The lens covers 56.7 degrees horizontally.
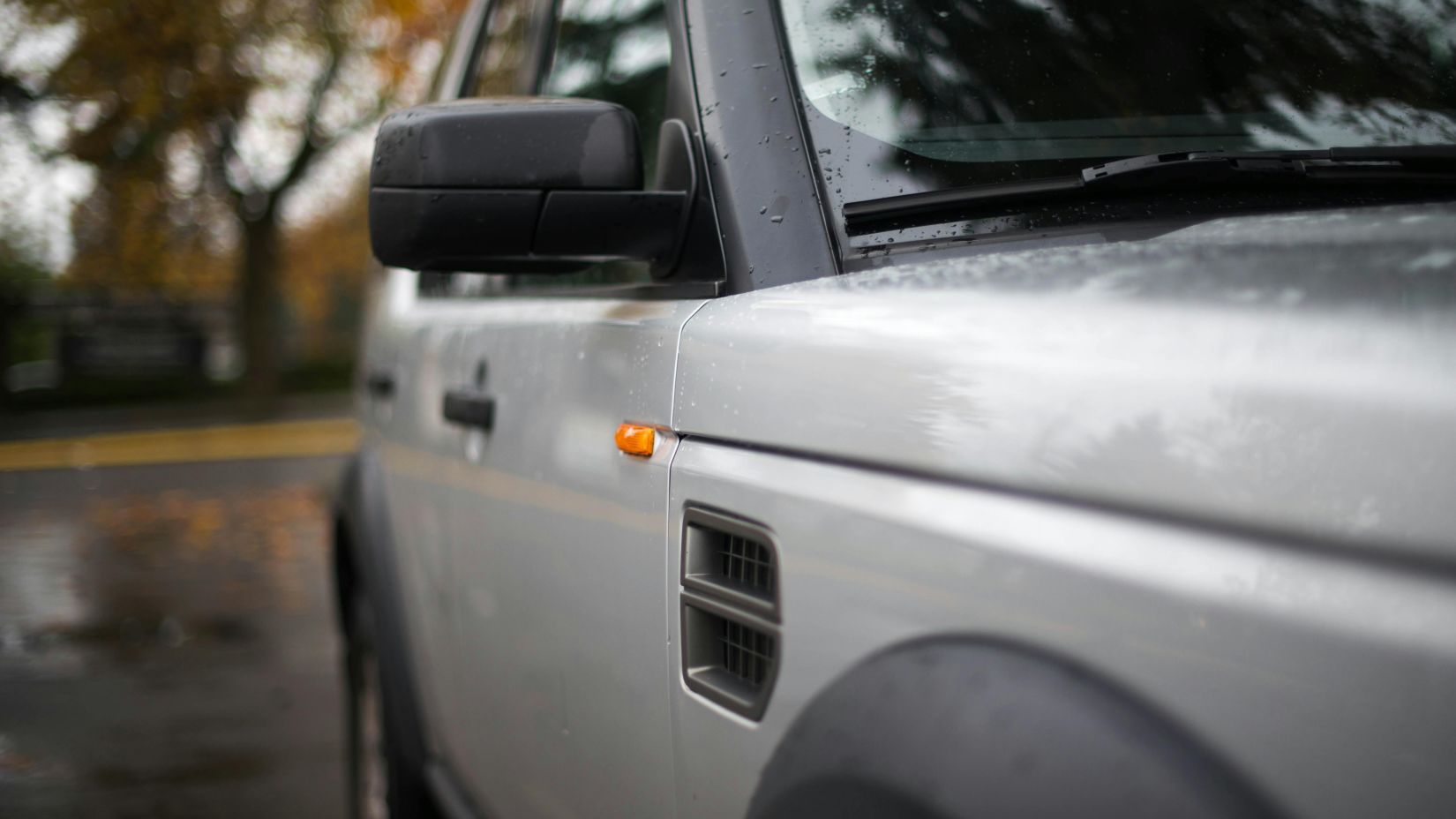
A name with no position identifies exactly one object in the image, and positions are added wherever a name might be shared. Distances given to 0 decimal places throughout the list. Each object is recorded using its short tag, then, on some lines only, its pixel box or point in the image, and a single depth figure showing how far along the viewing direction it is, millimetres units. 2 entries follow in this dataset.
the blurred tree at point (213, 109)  15062
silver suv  855
